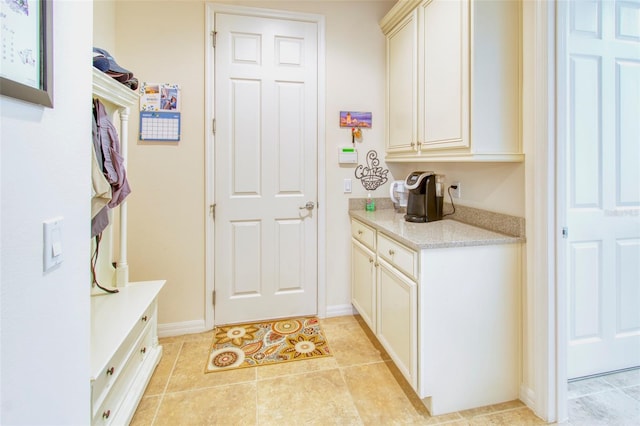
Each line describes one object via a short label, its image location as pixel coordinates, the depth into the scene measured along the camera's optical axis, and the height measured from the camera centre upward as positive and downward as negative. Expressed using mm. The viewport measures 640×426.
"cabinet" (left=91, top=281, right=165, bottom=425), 1369 -667
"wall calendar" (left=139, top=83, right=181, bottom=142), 2377 +752
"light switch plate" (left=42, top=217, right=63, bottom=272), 740 -69
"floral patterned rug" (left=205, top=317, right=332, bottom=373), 2148 -940
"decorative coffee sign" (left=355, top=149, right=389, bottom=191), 2811 +358
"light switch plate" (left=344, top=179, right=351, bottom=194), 2781 +247
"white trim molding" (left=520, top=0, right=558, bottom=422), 1537 +79
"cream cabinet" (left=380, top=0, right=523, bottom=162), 1669 +749
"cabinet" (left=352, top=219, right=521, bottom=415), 1628 -571
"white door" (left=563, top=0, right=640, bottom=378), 1751 +195
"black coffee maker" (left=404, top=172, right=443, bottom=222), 2115 +109
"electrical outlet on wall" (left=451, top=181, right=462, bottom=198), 2234 +166
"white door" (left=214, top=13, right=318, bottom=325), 2531 +394
